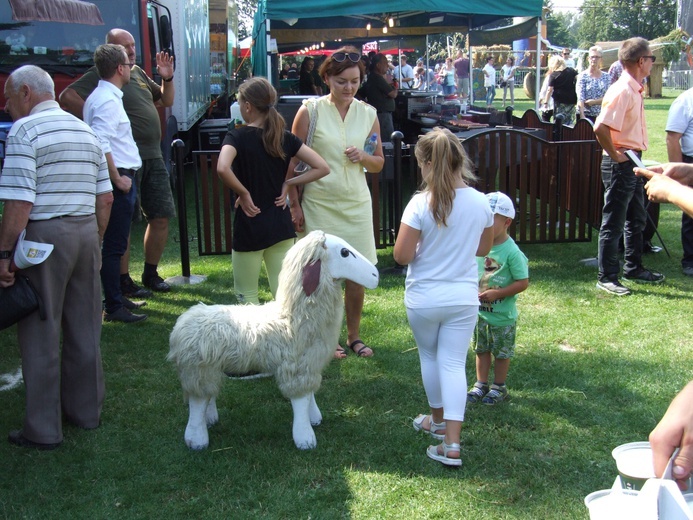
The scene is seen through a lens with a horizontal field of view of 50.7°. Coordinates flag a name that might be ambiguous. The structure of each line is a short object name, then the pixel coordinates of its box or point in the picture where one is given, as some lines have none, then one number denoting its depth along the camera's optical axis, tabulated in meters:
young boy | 4.05
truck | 8.05
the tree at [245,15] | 51.95
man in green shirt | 6.04
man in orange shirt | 6.12
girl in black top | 4.26
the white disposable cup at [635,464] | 2.38
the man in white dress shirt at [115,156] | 5.49
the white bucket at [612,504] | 2.11
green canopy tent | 10.02
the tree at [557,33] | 81.62
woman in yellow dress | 4.68
